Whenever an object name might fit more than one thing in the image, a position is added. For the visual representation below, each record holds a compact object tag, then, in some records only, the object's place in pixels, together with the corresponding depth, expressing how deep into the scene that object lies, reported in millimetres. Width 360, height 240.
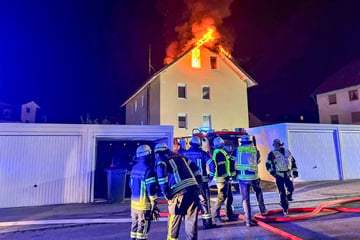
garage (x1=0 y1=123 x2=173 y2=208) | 8148
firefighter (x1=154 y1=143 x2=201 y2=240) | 3838
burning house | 19219
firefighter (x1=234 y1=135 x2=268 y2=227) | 5445
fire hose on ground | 4912
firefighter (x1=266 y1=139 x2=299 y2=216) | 6164
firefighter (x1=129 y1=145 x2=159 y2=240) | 4023
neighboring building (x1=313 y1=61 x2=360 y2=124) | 26156
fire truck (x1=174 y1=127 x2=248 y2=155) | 9453
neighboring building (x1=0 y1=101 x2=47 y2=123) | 40969
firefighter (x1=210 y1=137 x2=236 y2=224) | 5754
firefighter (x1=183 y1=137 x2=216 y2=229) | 5445
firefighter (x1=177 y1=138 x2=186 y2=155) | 6390
